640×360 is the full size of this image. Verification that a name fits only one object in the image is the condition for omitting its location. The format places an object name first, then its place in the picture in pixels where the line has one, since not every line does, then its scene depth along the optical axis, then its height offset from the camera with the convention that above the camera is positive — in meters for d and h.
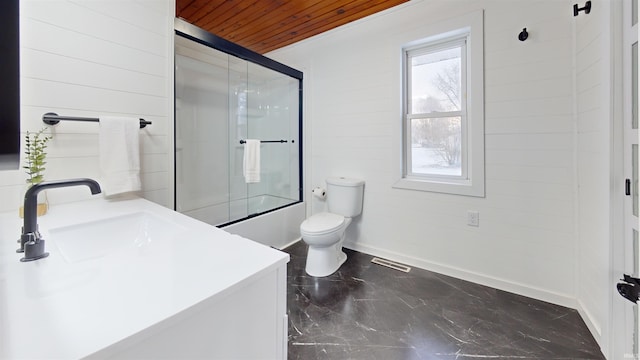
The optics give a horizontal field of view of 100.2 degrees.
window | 2.01 +0.55
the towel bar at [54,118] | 1.32 +0.31
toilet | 2.13 -0.38
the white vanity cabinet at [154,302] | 0.48 -0.26
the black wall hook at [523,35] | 1.78 +0.96
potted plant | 1.23 +0.10
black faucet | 0.79 -0.15
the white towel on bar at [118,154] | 1.48 +0.15
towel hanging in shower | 2.56 +0.17
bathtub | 2.40 -0.36
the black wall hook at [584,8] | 1.46 +0.95
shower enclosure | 2.35 +0.53
